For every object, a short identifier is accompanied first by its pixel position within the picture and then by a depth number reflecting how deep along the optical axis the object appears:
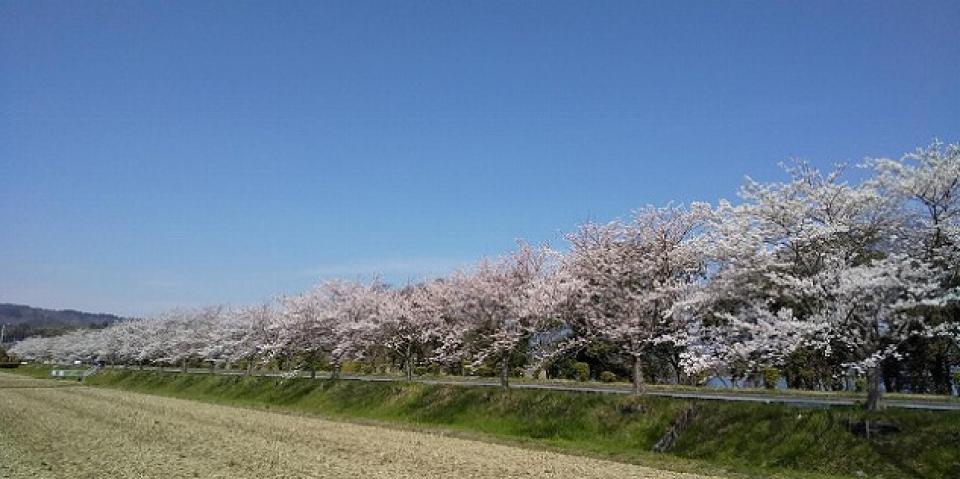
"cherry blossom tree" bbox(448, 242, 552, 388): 35.47
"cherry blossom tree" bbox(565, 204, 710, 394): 28.98
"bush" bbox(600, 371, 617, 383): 50.50
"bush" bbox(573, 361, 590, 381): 52.91
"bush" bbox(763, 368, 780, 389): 43.78
